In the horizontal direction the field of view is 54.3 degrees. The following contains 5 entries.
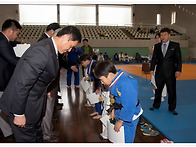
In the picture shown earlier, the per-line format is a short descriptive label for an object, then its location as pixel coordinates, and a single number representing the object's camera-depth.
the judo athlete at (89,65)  3.49
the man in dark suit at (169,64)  3.86
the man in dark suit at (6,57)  2.61
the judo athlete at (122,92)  1.92
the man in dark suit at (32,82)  1.53
